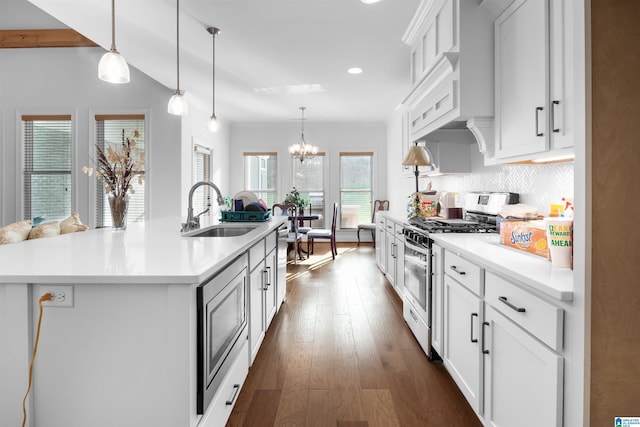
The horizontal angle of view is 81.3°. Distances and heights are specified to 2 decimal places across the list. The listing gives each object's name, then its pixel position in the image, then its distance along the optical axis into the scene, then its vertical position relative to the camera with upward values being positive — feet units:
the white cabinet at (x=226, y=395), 4.70 -2.73
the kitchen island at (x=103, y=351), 4.11 -1.57
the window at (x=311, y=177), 28.14 +2.47
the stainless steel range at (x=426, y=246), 8.38 -0.88
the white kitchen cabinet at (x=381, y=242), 16.17 -1.53
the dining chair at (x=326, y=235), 20.98 -1.43
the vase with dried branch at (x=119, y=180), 8.45 +0.68
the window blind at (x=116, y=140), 19.74 +3.73
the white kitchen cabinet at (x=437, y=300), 7.59 -1.89
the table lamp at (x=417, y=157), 10.78 +1.53
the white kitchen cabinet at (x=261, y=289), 7.52 -1.83
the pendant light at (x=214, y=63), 11.91 +5.74
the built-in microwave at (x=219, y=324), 4.32 -1.61
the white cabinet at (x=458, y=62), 7.78 +3.29
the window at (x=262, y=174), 28.32 +2.73
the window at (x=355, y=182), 28.22 +2.10
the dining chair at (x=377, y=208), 26.75 +0.13
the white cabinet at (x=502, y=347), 3.91 -1.81
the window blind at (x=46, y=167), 20.29 +2.32
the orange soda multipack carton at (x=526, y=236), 5.51 -0.43
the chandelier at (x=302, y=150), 23.68 +3.83
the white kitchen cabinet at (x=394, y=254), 12.19 -1.60
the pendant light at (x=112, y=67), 7.12 +2.75
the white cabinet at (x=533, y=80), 5.31 +2.13
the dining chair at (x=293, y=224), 19.24 -0.78
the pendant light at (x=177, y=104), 10.39 +2.95
